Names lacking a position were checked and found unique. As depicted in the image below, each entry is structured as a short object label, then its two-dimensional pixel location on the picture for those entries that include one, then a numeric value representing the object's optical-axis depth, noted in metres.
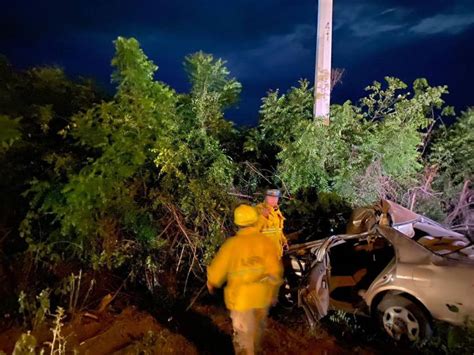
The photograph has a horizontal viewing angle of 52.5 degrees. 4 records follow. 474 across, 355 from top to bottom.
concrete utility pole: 8.62
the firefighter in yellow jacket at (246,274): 4.04
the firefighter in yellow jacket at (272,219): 6.13
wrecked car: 4.98
